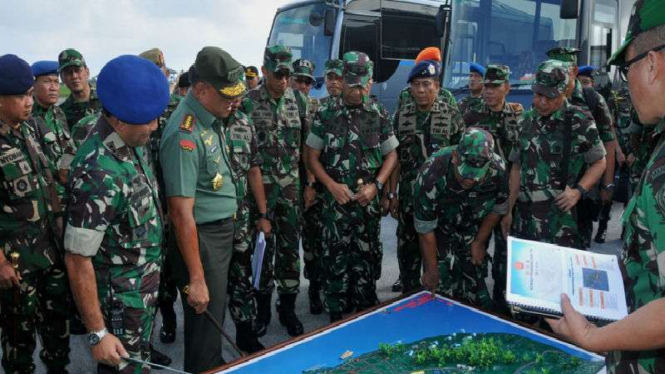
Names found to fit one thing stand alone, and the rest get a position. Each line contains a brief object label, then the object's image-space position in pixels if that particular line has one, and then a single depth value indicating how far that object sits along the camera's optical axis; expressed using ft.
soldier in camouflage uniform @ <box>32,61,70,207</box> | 11.44
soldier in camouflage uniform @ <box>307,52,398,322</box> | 12.48
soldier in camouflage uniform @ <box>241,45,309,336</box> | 12.85
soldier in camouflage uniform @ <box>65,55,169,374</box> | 6.17
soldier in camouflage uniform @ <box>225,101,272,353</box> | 10.06
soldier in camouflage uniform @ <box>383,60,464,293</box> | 13.88
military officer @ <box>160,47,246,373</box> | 7.75
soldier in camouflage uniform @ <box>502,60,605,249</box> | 11.51
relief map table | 7.93
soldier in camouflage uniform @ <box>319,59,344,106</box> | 19.34
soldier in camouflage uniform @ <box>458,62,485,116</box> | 19.15
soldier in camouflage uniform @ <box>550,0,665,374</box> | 4.01
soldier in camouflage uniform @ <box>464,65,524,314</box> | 15.67
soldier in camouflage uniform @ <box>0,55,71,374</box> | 9.04
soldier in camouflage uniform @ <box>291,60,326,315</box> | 13.97
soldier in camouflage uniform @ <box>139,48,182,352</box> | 11.59
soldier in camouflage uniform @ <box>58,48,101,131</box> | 13.97
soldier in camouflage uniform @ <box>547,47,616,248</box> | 15.08
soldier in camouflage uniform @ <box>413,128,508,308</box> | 10.59
